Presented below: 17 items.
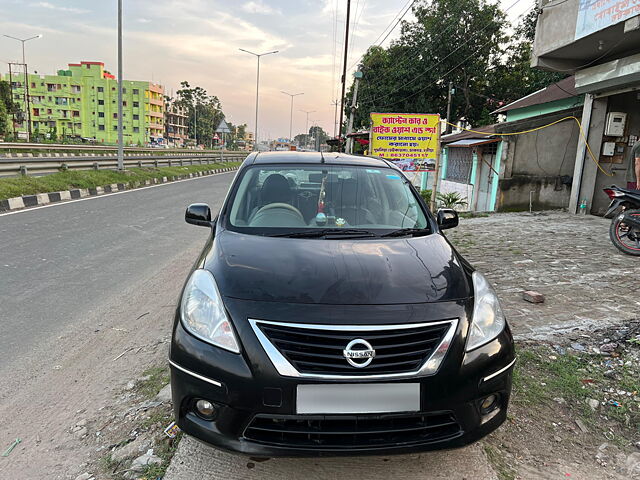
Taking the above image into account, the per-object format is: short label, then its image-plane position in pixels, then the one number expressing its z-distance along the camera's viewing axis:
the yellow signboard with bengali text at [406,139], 9.51
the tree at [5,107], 43.22
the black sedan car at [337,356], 1.84
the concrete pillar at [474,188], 14.80
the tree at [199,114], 98.31
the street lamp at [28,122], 47.66
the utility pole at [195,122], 93.62
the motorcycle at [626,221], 5.86
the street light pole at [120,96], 16.62
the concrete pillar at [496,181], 12.42
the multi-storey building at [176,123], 93.44
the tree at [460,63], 24.72
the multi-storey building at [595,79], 8.44
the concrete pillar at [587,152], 9.92
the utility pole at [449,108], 24.42
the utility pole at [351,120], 25.41
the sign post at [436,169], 8.73
